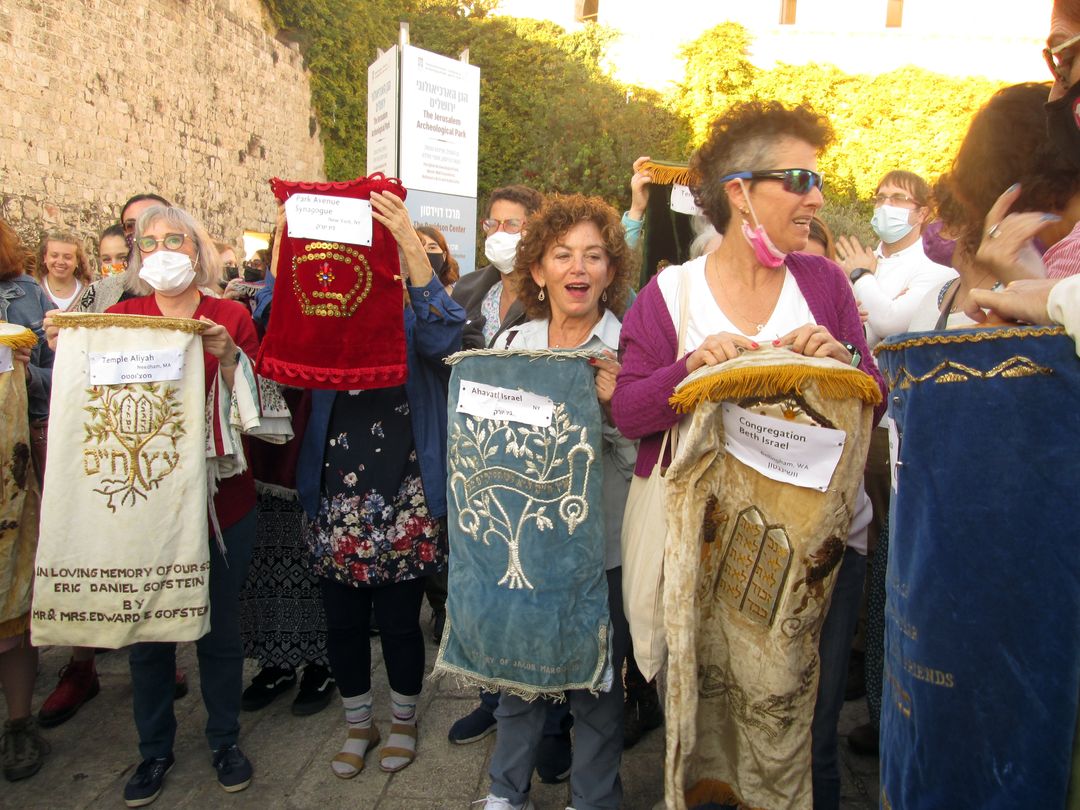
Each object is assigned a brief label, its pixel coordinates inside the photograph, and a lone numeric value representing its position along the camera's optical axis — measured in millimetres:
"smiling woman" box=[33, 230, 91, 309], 5621
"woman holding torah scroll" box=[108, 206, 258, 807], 3008
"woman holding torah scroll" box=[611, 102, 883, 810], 2268
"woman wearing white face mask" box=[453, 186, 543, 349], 4004
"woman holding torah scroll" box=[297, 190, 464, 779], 3031
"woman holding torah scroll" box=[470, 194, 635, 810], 2574
